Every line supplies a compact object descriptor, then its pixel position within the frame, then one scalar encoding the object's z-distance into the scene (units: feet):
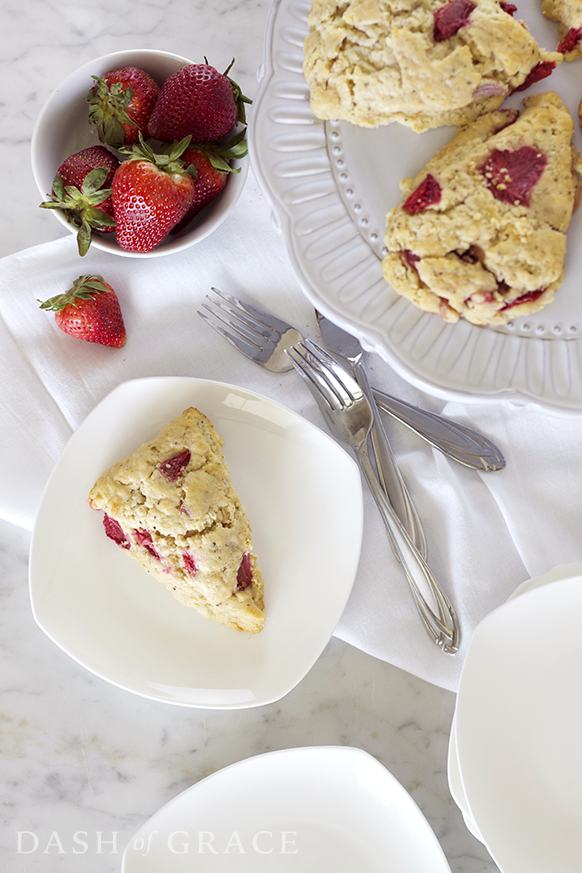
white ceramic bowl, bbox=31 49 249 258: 3.08
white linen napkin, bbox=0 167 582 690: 3.20
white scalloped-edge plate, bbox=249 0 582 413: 2.95
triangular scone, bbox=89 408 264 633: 3.10
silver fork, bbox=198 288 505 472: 3.19
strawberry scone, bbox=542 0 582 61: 2.91
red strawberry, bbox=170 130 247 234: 3.07
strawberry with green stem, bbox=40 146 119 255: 3.06
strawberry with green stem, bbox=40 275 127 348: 3.14
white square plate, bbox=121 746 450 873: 3.17
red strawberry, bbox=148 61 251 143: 3.02
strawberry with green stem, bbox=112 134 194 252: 3.02
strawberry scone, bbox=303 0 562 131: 2.87
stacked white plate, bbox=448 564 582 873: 3.07
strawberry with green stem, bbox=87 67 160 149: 3.05
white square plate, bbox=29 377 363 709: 3.15
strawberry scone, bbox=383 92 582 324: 2.90
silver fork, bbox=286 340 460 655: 3.17
